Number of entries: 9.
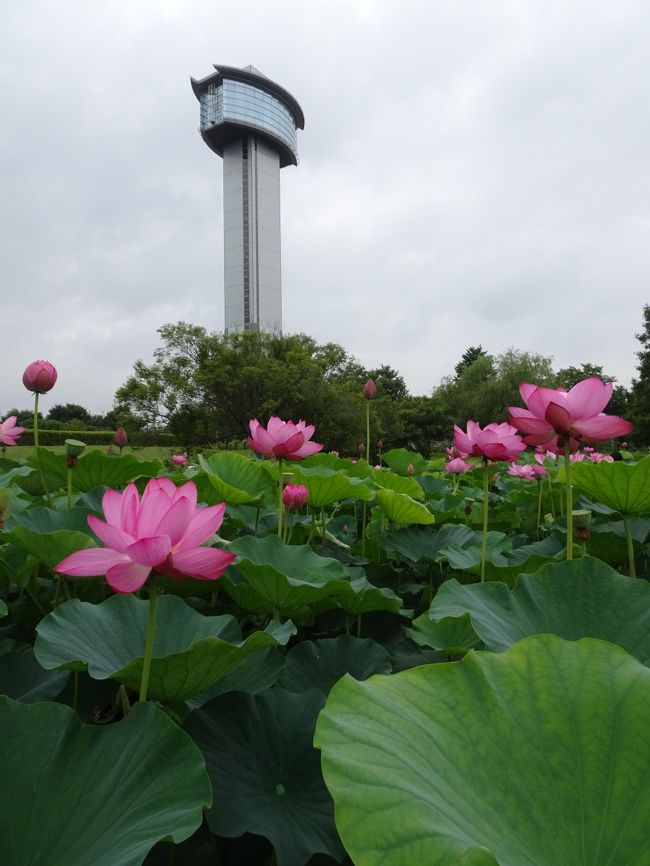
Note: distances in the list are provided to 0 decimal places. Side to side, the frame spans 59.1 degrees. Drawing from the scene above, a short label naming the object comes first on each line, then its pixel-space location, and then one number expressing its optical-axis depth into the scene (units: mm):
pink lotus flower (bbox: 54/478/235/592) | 608
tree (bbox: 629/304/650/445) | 19703
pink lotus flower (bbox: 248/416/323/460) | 1315
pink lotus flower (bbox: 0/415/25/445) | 1778
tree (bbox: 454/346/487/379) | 42281
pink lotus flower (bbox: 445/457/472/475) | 2685
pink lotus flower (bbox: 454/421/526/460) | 1244
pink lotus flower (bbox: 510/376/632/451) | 940
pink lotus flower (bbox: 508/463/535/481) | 2508
